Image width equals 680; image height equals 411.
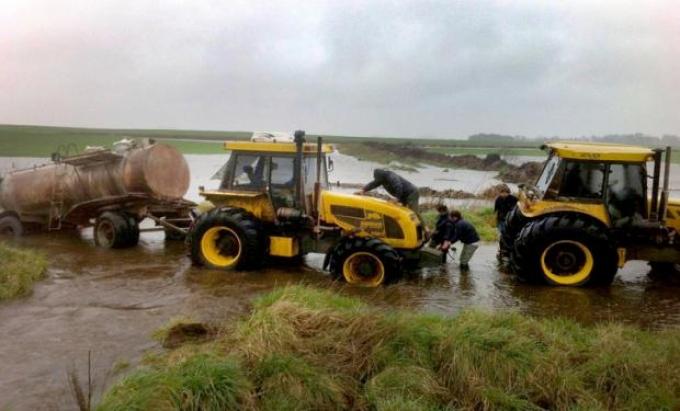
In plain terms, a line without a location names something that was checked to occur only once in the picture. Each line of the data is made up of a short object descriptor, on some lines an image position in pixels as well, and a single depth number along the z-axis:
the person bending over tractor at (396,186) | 9.37
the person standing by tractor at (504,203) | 10.90
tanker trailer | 11.62
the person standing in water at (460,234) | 9.71
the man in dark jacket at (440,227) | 9.79
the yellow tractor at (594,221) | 8.54
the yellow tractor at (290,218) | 8.97
